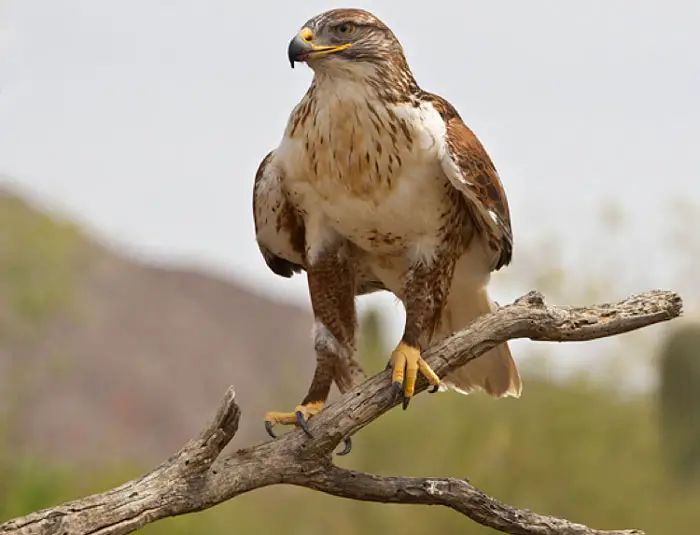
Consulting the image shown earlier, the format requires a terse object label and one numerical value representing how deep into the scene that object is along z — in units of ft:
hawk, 24.00
